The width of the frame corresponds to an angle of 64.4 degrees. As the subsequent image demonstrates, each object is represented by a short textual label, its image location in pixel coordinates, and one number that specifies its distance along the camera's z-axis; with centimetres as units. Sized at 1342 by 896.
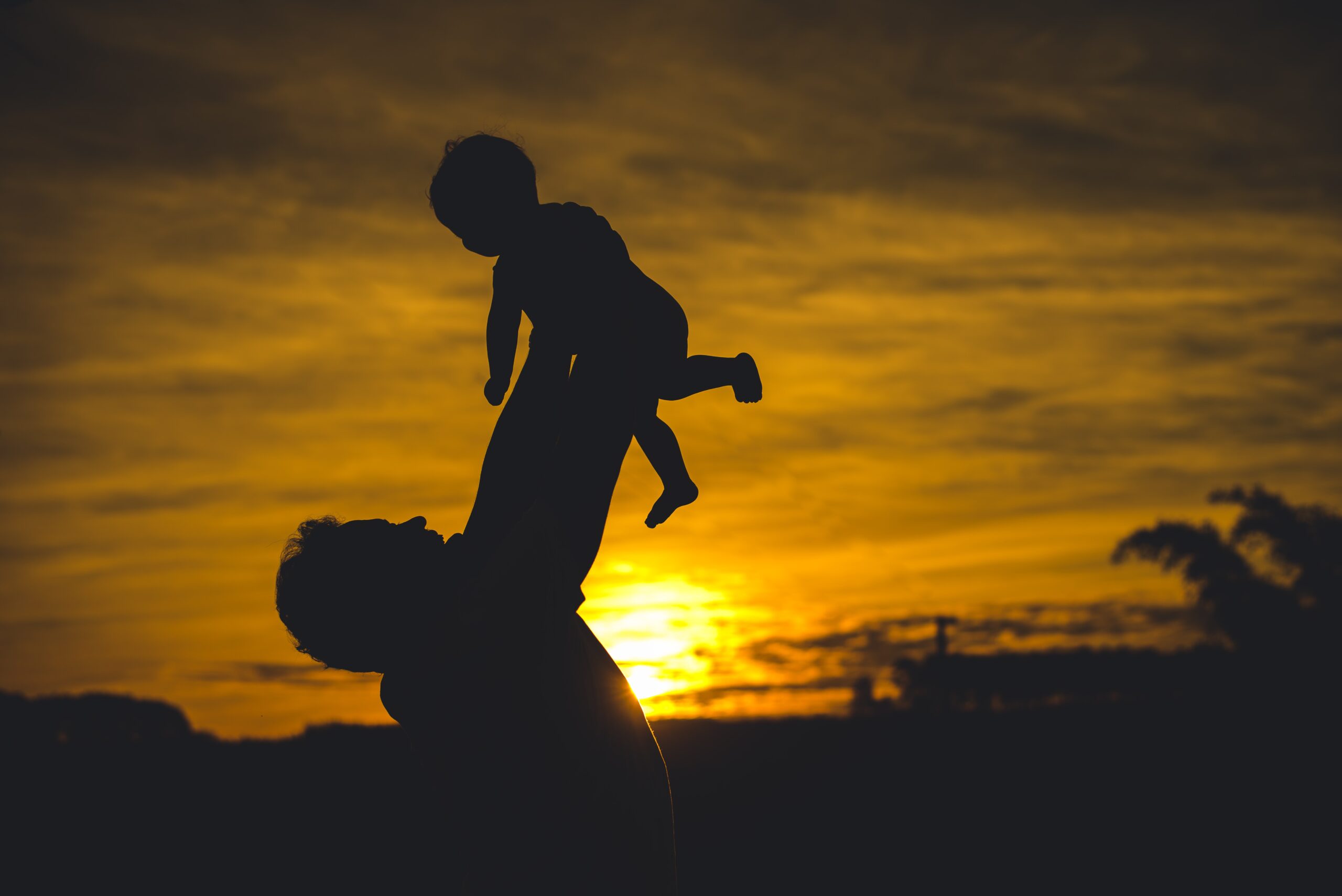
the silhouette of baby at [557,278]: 265
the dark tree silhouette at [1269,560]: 2005
